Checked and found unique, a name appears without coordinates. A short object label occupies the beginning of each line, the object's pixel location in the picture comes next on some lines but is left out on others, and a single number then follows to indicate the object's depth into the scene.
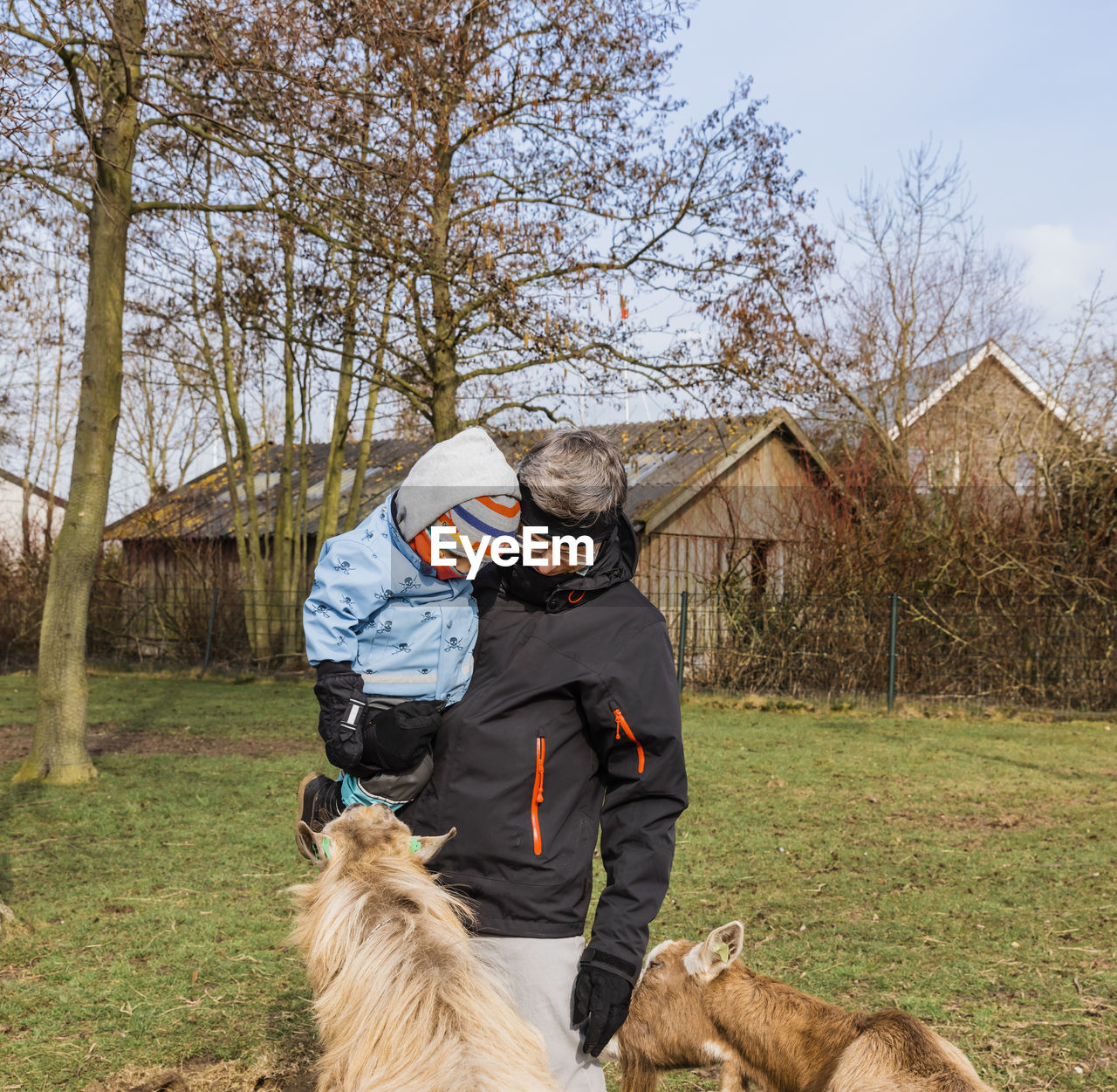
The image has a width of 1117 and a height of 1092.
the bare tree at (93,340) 7.87
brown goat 2.92
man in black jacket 2.17
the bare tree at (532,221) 10.43
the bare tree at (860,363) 13.12
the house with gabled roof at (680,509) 16.38
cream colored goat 1.70
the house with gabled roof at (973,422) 15.69
